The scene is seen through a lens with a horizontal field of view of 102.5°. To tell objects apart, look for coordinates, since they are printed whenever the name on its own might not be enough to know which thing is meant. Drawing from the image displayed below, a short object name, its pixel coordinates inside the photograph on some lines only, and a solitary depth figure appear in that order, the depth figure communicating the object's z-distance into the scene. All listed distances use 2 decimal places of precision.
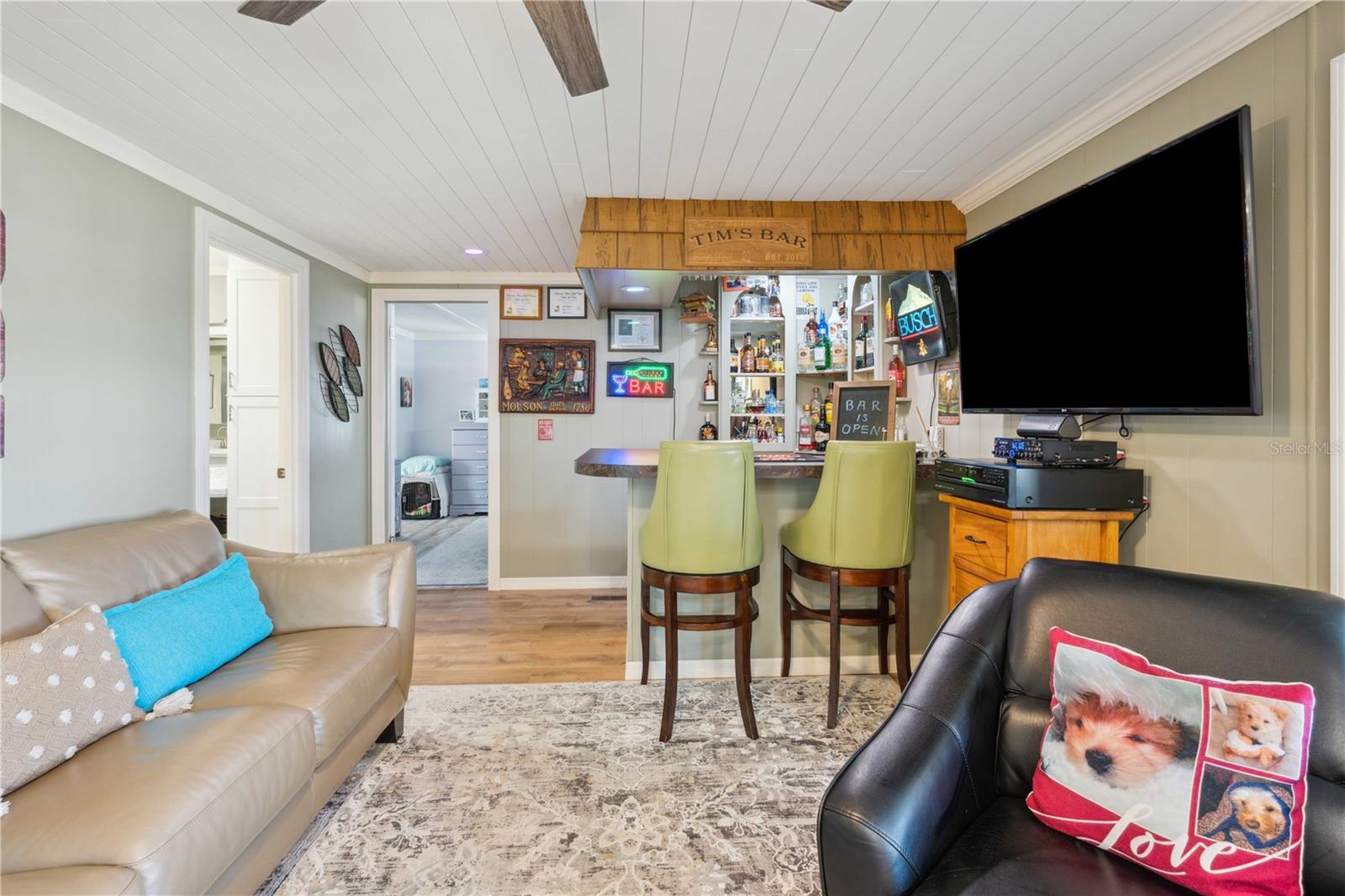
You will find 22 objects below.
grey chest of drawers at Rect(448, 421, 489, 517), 7.36
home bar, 2.11
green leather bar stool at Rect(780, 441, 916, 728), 2.07
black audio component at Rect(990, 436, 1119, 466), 1.80
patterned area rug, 1.47
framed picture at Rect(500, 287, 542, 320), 4.21
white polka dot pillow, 1.13
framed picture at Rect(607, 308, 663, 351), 4.14
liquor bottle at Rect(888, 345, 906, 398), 3.24
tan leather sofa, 0.99
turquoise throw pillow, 1.45
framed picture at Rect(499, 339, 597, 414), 4.20
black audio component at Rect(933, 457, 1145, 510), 1.76
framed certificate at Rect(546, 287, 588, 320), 4.20
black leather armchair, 0.88
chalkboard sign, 2.79
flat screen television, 1.46
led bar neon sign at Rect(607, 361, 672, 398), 4.18
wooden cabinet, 1.77
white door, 3.31
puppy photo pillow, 0.84
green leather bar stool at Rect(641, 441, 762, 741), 2.04
